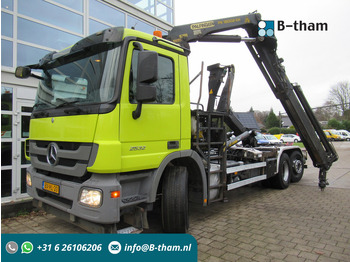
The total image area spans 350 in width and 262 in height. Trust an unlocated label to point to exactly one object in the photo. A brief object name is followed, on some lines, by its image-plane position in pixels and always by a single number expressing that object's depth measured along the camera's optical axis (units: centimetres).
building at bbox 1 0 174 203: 505
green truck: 278
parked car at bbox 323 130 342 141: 4062
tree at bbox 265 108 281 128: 6325
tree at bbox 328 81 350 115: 5469
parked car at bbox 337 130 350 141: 4084
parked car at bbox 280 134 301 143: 3609
